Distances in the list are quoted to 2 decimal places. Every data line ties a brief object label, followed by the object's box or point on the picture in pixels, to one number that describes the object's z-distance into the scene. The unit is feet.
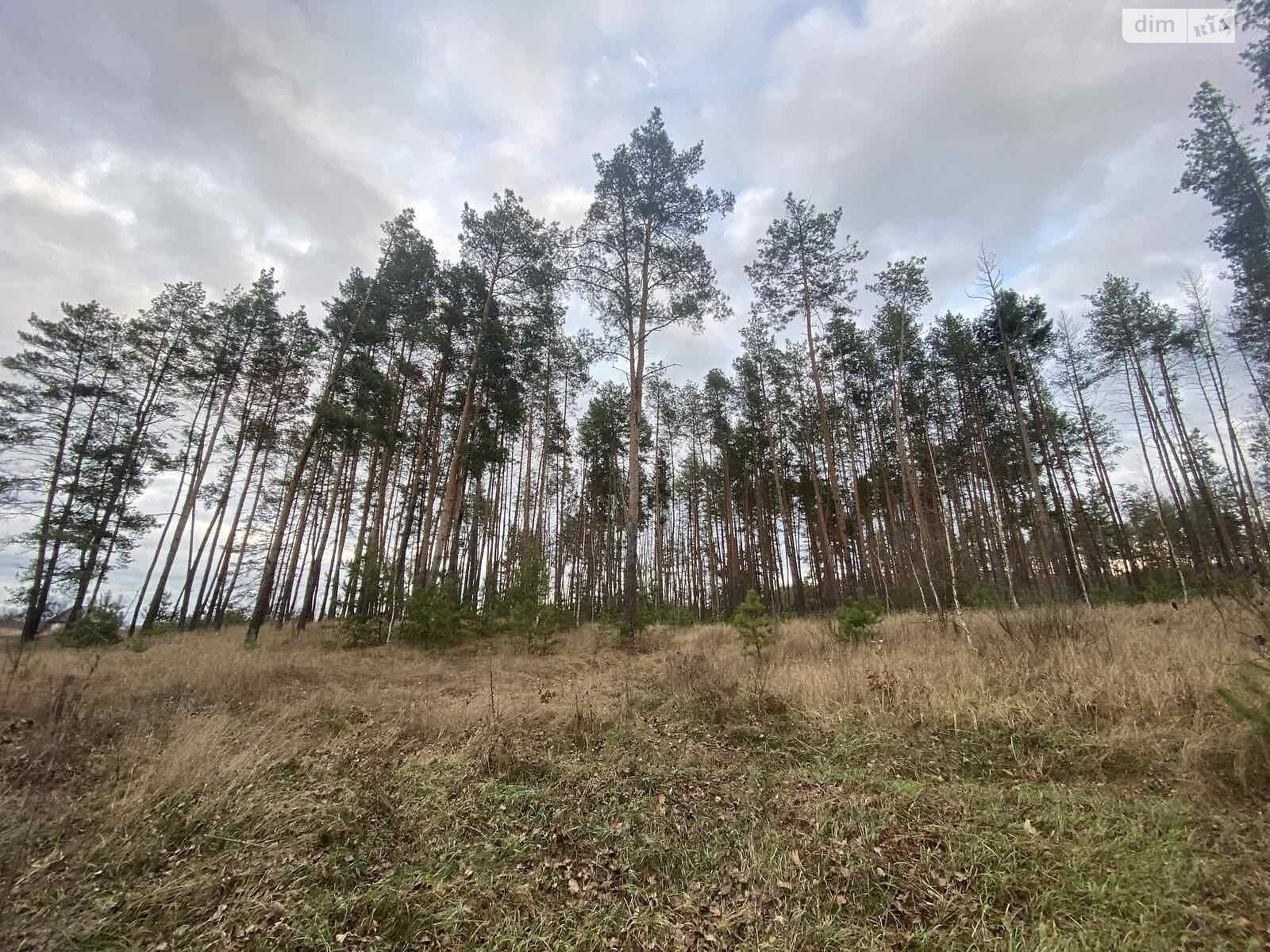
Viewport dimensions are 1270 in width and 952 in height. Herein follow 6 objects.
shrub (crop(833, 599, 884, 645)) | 29.86
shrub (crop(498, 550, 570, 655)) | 40.50
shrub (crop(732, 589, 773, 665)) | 29.55
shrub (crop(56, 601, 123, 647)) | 45.14
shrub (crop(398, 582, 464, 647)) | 41.14
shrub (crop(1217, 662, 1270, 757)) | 10.35
